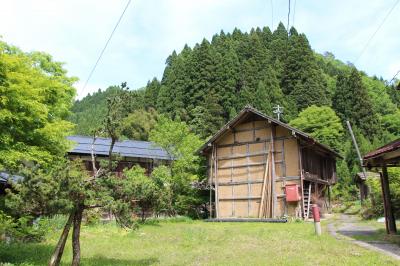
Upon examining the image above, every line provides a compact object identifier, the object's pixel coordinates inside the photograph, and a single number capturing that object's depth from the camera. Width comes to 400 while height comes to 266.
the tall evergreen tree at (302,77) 57.12
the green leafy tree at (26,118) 10.93
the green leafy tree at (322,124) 50.60
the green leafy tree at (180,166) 27.44
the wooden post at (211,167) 27.41
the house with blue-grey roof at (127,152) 27.59
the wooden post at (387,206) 13.48
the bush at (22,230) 11.16
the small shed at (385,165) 12.61
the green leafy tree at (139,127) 48.12
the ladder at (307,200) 24.15
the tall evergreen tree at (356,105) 52.57
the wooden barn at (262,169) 23.80
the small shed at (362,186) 35.28
